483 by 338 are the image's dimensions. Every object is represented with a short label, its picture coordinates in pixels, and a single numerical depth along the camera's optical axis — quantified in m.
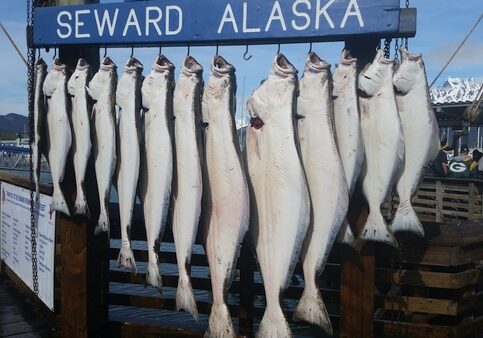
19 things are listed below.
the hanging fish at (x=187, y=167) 2.96
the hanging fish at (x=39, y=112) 3.59
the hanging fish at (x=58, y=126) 3.44
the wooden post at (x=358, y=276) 3.08
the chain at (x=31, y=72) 3.72
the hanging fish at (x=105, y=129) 3.25
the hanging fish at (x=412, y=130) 2.88
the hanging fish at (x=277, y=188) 2.79
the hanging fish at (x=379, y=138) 2.86
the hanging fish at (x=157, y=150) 3.02
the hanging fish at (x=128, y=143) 3.14
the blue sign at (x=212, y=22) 2.99
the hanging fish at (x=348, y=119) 2.86
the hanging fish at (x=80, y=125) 3.34
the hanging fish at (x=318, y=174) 2.80
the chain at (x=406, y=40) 3.02
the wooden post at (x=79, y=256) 3.68
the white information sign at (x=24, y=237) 4.23
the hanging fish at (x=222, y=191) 2.87
